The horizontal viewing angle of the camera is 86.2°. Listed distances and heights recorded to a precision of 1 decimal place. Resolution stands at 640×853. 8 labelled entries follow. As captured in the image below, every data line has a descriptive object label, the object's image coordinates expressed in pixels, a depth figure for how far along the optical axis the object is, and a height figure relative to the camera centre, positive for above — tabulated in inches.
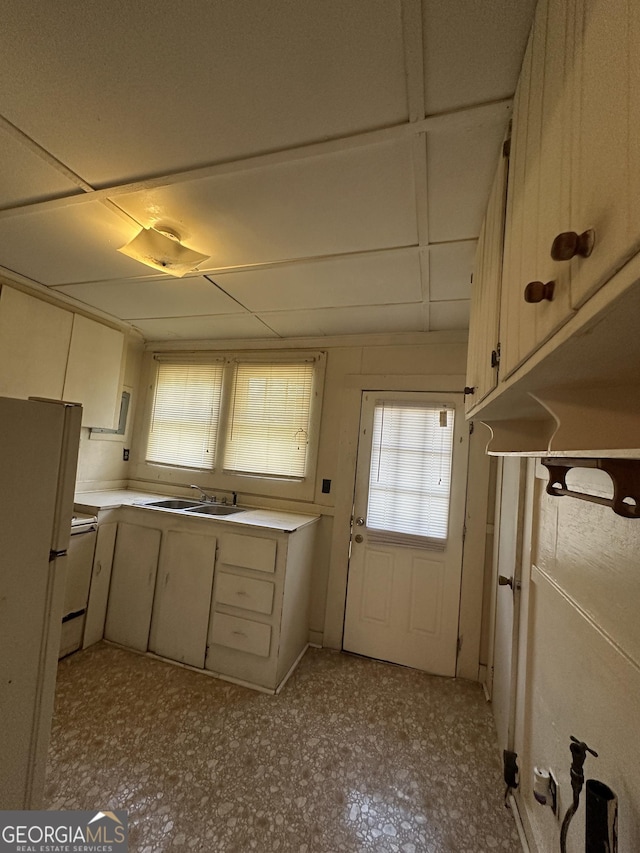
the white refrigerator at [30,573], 38.6 -18.0
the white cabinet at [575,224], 14.7 +13.6
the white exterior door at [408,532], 95.9 -22.5
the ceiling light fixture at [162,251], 58.1 +31.6
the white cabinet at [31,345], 85.1 +20.5
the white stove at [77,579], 91.4 -41.7
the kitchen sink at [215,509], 115.1 -24.0
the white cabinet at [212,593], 87.0 -42.4
